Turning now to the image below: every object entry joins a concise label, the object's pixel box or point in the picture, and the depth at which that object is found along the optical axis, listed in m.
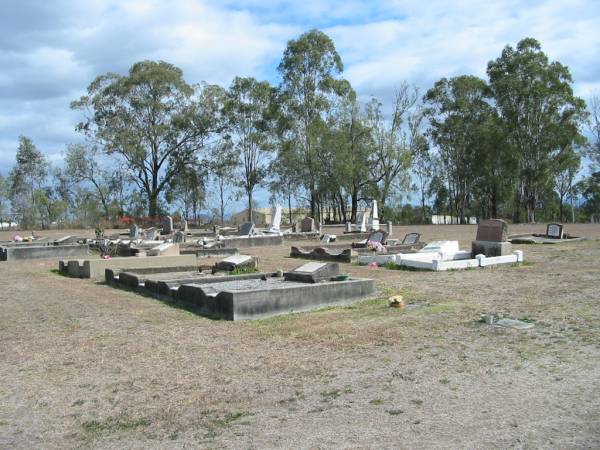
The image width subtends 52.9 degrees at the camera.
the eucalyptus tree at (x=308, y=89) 41.25
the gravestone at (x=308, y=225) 27.02
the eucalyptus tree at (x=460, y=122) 45.62
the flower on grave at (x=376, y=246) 16.83
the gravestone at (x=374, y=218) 27.53
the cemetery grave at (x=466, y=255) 12.89
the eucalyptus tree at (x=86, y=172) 44.66
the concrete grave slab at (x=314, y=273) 9.21
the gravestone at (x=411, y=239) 18.33
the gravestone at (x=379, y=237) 18.08
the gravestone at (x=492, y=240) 14.20
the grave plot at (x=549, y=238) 20.45
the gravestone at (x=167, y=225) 30.65
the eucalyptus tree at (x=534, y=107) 40.56
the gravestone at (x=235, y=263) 11.57
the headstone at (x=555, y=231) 21.59
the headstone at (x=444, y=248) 14.63
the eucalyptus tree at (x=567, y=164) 41.34
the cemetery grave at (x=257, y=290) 7.69
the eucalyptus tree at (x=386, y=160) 42.28
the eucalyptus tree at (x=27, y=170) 45.69
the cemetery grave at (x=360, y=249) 15.98
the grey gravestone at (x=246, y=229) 23.52
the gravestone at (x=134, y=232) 26.16
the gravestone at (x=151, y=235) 22.48
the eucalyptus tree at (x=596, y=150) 43.47
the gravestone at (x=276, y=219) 24.94
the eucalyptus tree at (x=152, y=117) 42.47
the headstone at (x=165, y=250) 15.05
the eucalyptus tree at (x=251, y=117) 44.06
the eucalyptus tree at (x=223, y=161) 45.19
